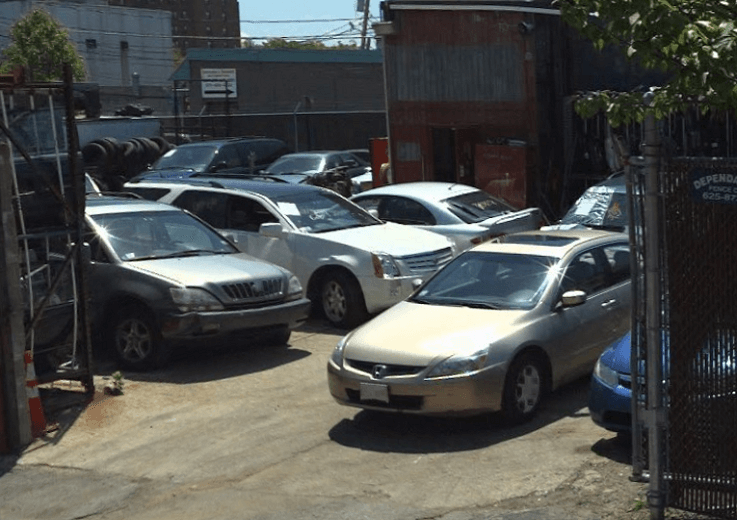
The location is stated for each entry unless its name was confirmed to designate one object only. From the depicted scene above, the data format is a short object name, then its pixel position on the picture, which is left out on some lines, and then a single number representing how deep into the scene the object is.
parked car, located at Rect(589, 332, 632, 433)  8.73
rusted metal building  21.73
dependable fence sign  6.60
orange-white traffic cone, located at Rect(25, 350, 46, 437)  10.51
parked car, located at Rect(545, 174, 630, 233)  15.19
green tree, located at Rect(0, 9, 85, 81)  58.59
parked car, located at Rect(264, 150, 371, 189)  26.86
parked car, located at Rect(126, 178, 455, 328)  14.31
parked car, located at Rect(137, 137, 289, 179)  25.17
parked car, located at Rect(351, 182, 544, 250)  15.97
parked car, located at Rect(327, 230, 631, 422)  9.64
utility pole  60.55
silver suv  12.39
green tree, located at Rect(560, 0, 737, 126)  6.12
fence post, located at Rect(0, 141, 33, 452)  10.10
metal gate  6.70
